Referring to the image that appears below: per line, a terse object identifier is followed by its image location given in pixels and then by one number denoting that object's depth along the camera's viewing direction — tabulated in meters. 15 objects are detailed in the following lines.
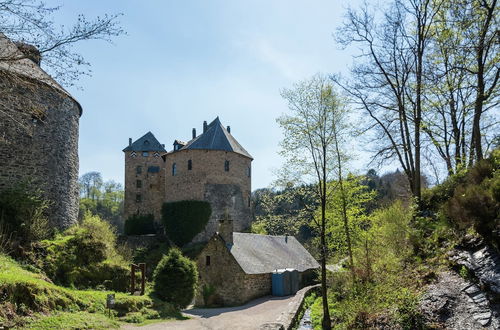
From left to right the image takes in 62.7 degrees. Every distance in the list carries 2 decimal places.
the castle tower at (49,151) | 15.19
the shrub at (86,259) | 14.23
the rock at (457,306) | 6.89
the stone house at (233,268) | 21.94
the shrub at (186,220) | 35.19
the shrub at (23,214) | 13.88
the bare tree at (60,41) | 7.00
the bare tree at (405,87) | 13.98
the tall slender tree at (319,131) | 13.95
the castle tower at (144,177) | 45.12
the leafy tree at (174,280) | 16.81
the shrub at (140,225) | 42.41
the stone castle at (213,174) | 35.72
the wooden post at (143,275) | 16.17
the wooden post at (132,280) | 15.66
